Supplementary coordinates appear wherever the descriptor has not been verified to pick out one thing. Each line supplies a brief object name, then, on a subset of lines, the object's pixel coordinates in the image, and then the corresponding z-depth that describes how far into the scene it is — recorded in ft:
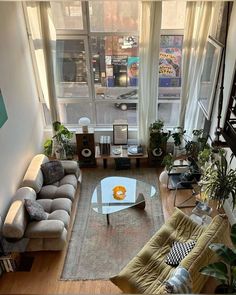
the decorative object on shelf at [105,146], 17.98
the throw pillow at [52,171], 15.60
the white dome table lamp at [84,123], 17.60
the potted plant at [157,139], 17.46
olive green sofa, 9.81
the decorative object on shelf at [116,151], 18.15
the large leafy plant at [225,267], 7.78
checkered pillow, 10.81
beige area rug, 12.15
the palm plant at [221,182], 12.13
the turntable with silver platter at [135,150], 18.07
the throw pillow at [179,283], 8.88
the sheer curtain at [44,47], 15.39
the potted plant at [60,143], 17.69
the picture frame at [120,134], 18.60
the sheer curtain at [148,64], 15.26
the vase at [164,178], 16.52
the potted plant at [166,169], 15.58
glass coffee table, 14.10
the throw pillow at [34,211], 12.74
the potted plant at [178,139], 16.87
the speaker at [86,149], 17.61
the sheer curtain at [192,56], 15.05
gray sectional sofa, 12.19
